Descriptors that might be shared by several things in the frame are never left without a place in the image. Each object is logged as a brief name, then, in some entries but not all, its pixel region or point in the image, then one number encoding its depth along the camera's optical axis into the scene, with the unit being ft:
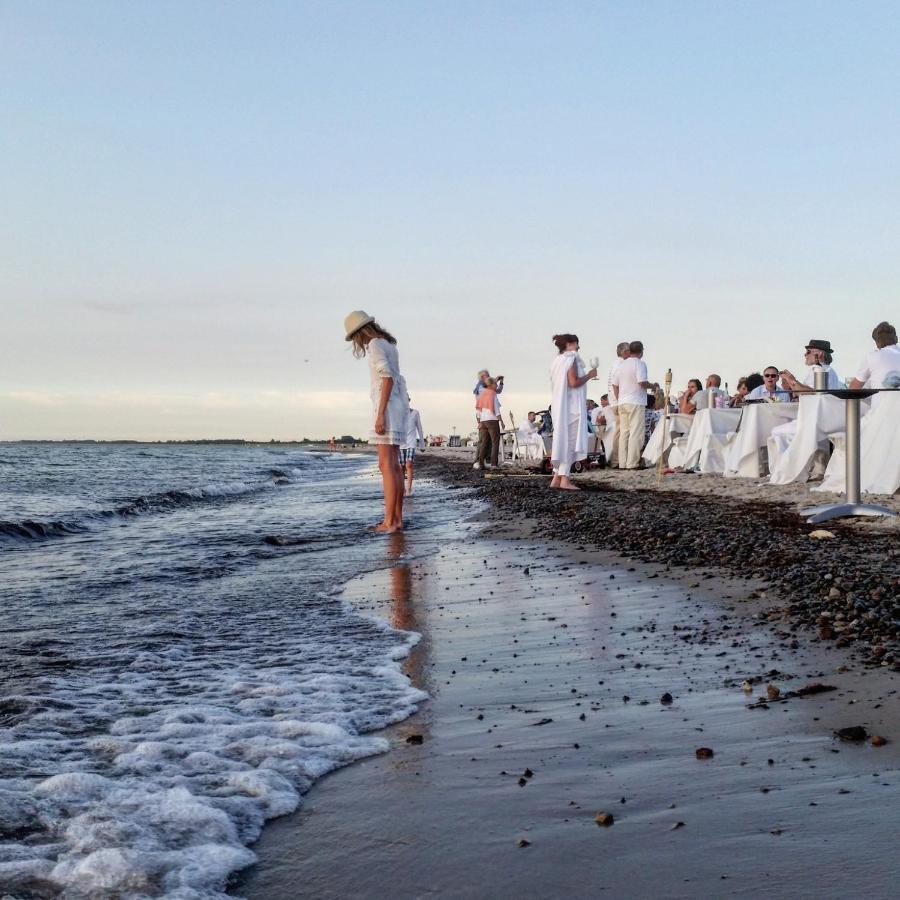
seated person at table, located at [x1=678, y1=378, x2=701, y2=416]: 54.03
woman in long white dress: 36.70
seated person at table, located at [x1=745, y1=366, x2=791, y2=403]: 41.09
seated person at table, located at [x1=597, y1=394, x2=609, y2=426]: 61.62
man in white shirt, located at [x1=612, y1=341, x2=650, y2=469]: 45.91
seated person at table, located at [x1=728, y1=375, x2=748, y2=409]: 50.72
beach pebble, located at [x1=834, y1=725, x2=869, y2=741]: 7.63
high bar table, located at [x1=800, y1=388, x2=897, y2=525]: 22.84
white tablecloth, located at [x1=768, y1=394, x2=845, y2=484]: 31.12
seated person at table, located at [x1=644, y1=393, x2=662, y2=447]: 58.53
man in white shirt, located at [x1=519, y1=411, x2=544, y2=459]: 68.90
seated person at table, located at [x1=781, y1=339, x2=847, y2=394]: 31.35
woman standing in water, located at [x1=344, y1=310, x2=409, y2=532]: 25.08
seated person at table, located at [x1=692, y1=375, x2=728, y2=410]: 49.40
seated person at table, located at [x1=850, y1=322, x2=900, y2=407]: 25.45
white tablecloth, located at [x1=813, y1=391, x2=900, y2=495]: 27.07
